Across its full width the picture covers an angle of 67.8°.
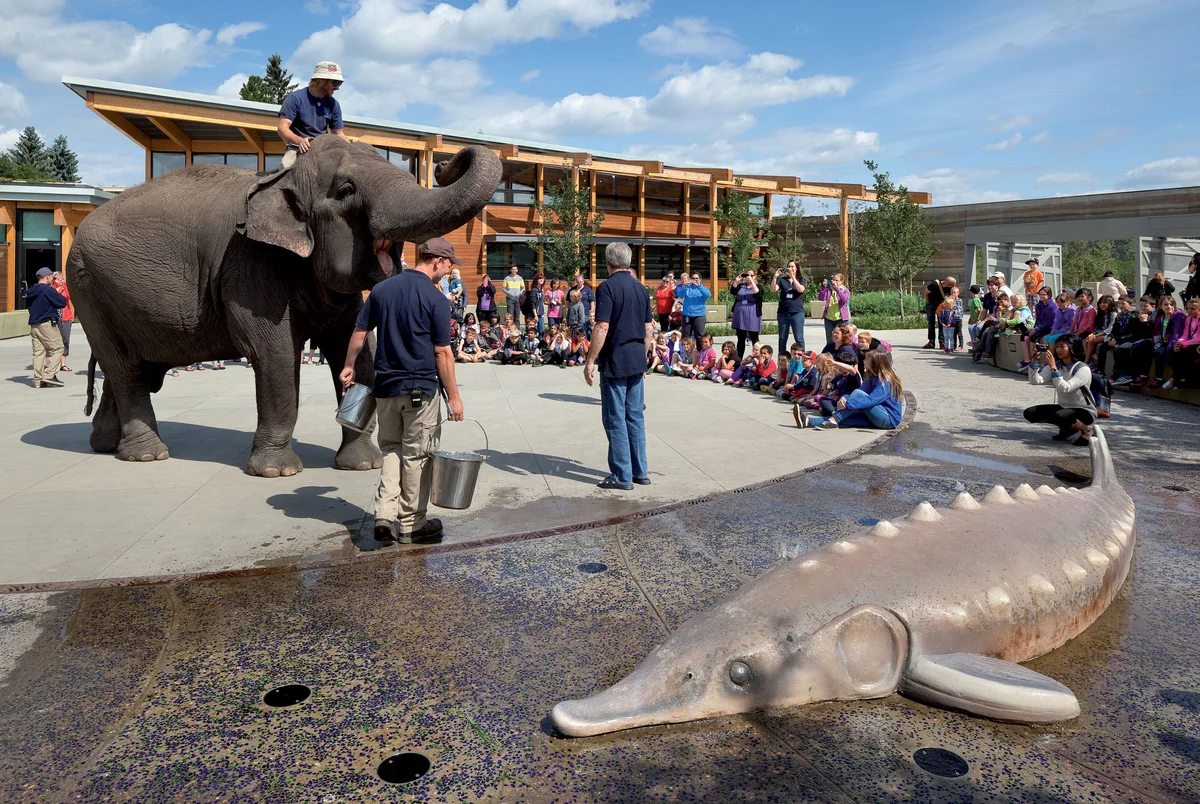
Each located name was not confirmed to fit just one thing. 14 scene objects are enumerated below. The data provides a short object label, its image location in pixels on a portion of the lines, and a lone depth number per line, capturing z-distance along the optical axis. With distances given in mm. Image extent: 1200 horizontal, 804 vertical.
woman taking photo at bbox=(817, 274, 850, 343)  13930
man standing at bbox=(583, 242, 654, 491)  6918
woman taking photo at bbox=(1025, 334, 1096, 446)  8641
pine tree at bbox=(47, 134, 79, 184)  75000
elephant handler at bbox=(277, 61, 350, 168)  7367
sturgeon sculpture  3096
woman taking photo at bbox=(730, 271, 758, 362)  15070
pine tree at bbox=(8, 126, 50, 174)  73812
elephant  6395
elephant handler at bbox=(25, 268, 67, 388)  12977
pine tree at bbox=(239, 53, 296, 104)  57844
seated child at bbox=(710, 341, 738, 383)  14109
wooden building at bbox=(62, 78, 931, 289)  26734
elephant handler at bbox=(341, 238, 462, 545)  5258
